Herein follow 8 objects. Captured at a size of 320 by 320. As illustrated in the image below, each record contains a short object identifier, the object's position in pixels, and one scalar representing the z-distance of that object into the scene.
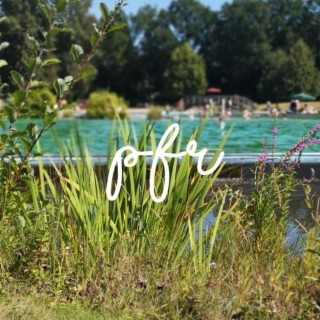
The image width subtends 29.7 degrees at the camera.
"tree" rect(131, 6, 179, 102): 53.56
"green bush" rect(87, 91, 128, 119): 29.50
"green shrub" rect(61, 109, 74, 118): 29.81
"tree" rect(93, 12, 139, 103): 50.97
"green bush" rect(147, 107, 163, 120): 27.97
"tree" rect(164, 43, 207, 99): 50.19
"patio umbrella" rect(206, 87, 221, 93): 40.40
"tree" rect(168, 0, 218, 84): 41.91
